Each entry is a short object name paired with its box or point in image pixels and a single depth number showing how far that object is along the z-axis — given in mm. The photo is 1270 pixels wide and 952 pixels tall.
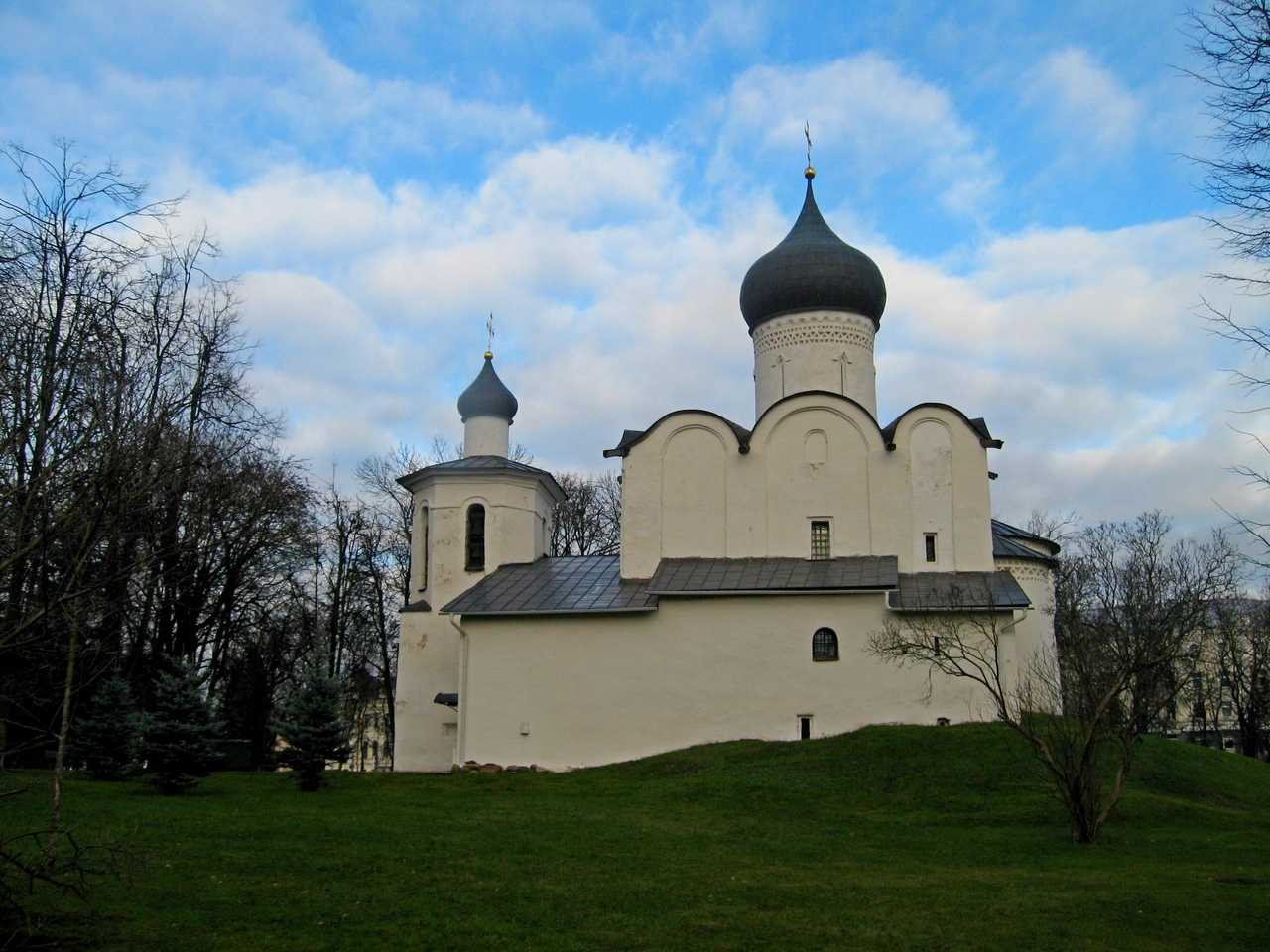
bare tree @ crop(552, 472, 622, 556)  36531
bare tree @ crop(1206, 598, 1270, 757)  33156
